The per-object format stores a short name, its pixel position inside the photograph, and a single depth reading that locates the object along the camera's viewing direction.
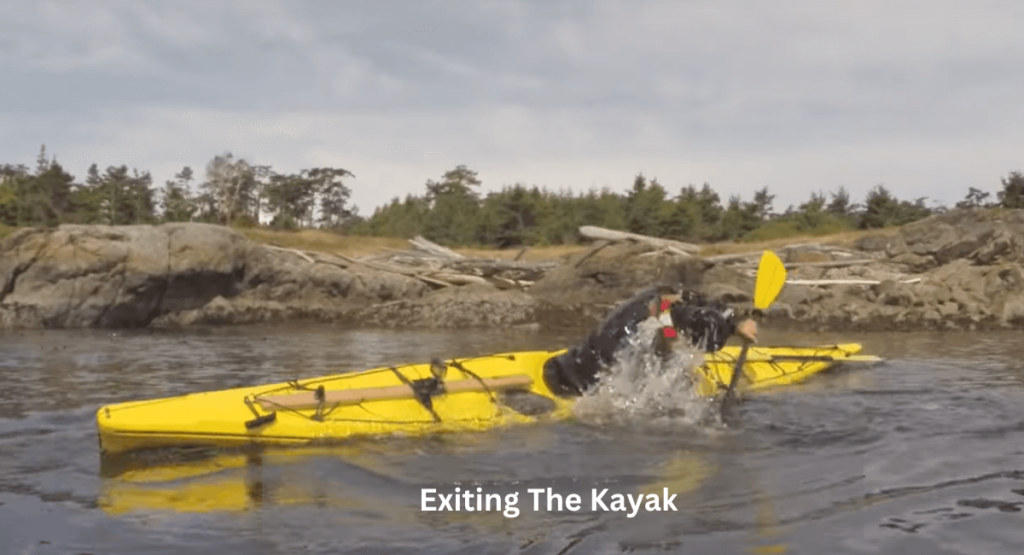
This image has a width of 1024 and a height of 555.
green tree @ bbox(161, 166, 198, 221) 29.98
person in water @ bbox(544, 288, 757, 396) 7.46
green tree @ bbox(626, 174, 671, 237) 27.80
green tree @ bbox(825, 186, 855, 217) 33.31
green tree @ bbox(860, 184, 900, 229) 28.20
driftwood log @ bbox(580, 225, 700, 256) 19.69
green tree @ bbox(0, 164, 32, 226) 28.06
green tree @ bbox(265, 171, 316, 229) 35.97
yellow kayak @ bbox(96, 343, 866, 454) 6.29
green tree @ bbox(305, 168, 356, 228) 37.75
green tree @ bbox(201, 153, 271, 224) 31.62
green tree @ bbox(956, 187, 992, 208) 30.27
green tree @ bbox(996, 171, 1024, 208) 27.05
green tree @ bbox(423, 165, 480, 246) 29.38
